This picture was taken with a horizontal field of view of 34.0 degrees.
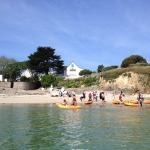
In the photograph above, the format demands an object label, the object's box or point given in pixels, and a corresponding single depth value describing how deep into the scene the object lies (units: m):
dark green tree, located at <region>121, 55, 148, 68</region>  66.88
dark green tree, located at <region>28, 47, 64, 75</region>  61.28
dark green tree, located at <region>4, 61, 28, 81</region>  68.69
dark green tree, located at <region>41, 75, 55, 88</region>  52.72
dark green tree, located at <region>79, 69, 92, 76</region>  78.38
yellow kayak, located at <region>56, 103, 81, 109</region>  25.00
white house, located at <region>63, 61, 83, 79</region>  87.48
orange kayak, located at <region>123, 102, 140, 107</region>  28.73
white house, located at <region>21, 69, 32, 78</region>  77.78
